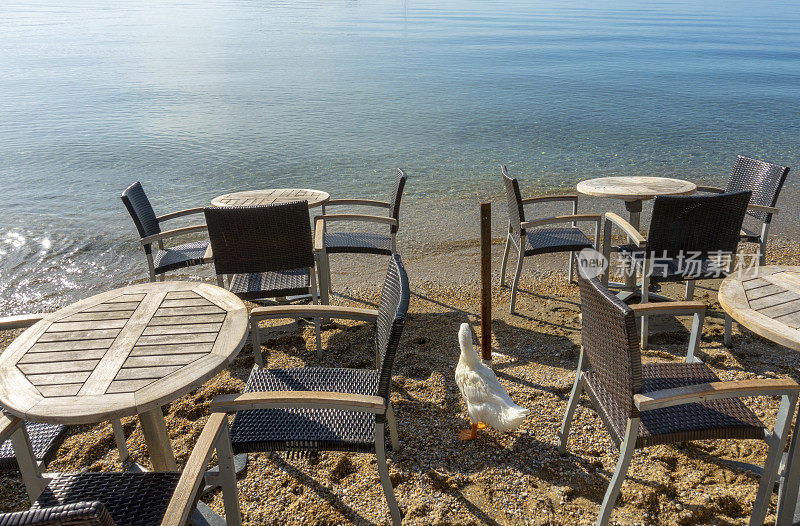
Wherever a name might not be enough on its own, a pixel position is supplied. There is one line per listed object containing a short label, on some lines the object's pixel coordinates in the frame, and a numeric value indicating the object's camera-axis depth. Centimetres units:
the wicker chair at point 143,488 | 190
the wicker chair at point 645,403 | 216
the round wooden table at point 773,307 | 236
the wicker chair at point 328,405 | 226
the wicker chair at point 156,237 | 450
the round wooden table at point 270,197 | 517
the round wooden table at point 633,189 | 488
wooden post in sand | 347
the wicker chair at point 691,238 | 383
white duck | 283
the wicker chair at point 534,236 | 468
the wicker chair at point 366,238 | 488
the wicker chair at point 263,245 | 385
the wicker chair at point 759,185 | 470
